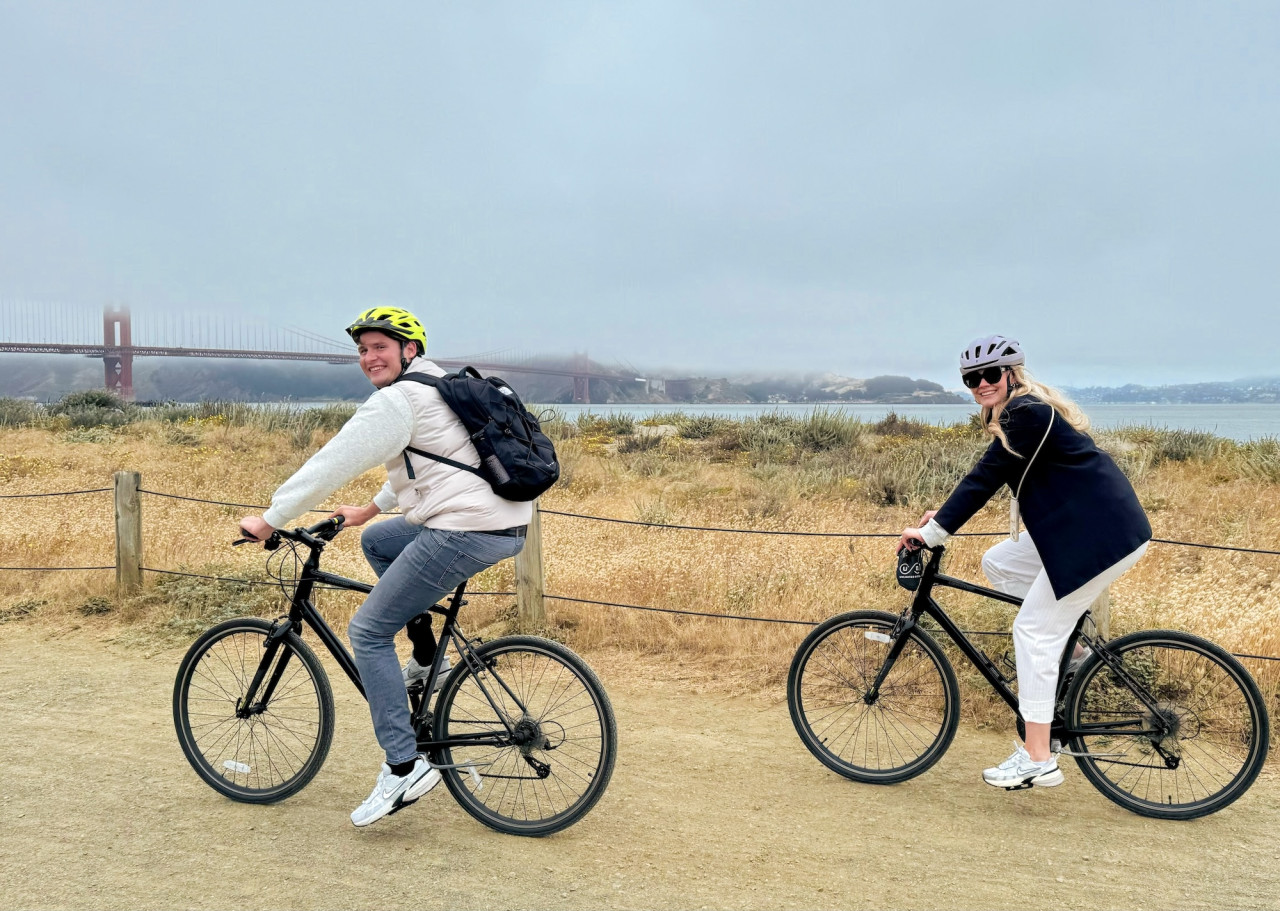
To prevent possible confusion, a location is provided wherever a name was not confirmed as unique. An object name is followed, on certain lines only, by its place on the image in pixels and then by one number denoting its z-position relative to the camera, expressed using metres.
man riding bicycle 3.33
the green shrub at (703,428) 22.28
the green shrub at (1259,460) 13.72
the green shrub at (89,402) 29.07
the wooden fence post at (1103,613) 5.05
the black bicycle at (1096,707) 3.88
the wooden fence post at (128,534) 7.95
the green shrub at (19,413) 25.89
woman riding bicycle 3.62
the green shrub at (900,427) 22.52
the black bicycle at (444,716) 3.70
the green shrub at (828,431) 19.95
